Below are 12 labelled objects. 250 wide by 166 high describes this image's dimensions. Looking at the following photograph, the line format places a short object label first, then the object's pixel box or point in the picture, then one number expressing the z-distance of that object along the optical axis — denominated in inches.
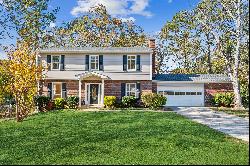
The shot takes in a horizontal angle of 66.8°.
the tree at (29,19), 910.6
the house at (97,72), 705.4
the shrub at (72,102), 676.7
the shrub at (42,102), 669.2
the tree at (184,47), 1140.7
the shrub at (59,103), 677.3
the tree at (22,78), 492.4
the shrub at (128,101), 676.7
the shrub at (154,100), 649.9
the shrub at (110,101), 672.3
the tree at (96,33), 1138.8
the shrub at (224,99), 711.0
